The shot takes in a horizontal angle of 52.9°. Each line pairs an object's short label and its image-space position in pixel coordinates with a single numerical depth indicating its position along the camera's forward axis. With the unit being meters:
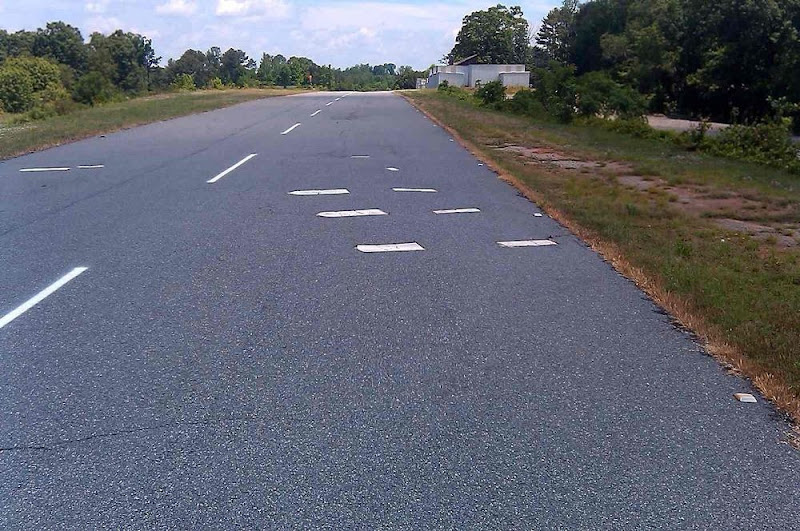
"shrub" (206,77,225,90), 94.22
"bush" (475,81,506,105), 46.65
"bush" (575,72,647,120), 32.69
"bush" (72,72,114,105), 49.44
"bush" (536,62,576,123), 35.28
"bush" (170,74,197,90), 85.54
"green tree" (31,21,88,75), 101.88
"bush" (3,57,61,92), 75.06
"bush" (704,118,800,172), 21.11
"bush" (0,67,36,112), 63.66
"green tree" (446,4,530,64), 129.88
